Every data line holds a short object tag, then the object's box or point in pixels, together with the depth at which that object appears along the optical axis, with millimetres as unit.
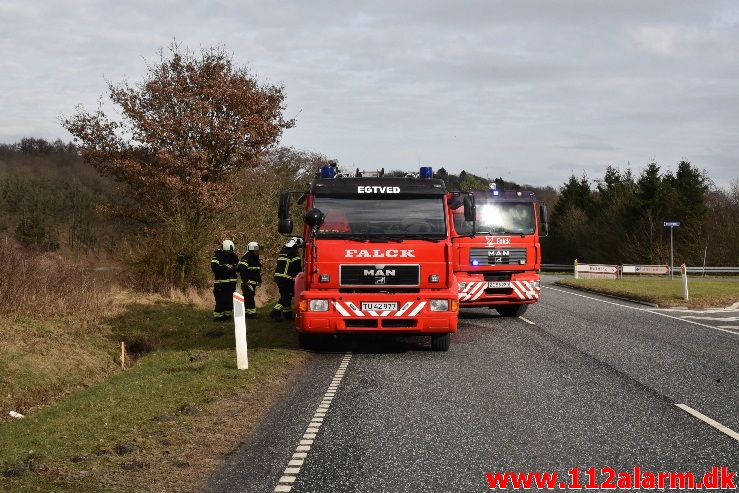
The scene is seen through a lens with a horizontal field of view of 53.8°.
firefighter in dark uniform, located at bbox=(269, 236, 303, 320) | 15332
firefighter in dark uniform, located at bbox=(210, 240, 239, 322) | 15641
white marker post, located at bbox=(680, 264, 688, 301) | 23219
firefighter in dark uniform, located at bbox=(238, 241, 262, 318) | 15852
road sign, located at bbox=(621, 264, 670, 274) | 41975
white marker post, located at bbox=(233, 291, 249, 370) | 9859
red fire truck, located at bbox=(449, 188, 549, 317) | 16531
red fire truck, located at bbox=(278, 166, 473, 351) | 10766
